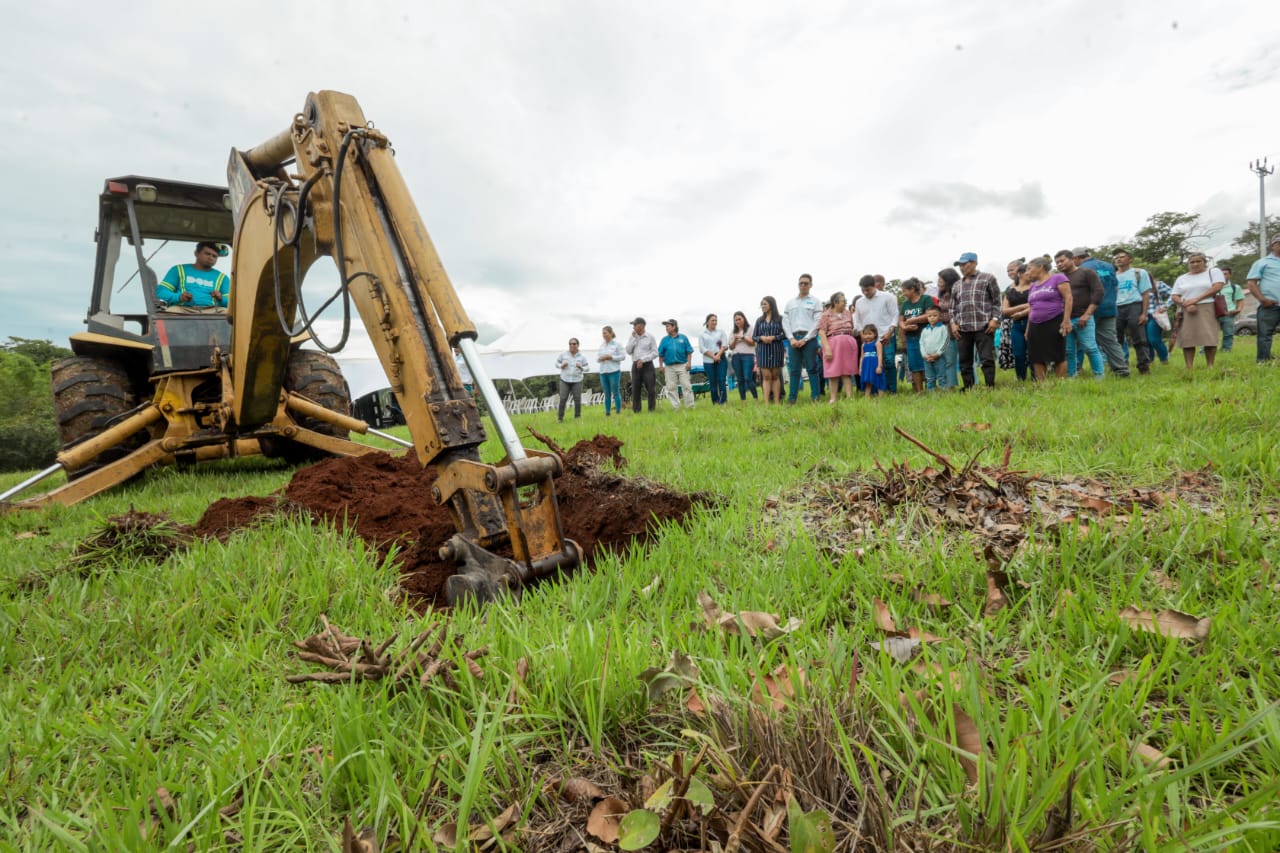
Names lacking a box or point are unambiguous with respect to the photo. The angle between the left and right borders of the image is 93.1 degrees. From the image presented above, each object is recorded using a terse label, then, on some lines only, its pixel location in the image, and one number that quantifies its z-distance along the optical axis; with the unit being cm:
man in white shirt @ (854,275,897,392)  918
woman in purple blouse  757
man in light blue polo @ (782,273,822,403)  986
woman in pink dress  901
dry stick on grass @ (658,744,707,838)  97
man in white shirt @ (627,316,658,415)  1266
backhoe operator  595
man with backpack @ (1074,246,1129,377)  788
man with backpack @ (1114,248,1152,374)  892
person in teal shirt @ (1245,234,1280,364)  852
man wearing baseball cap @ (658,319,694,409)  1246
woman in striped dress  1059
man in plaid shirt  796
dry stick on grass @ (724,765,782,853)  89
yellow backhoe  241
